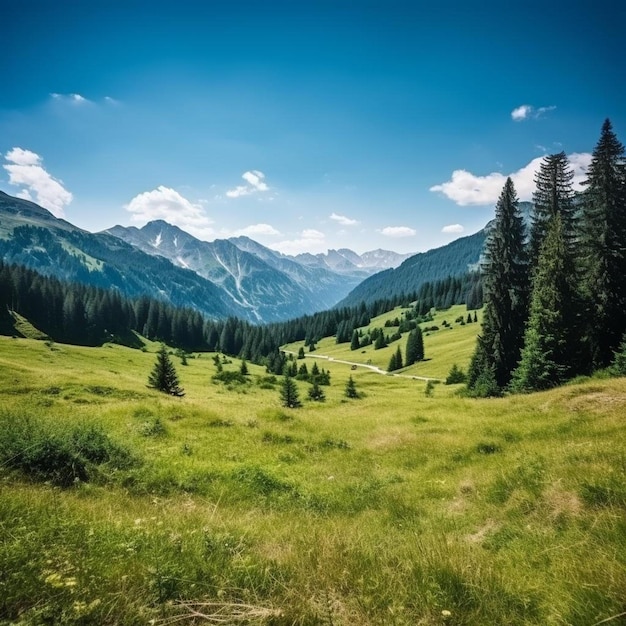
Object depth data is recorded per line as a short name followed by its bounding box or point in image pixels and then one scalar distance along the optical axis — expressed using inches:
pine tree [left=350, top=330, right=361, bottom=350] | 6503.4
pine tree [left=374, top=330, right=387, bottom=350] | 5851.4
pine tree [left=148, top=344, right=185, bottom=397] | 1544.0
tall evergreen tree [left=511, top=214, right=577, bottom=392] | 1234.0
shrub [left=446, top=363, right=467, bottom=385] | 2680.1
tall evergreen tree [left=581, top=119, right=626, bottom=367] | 1330.0
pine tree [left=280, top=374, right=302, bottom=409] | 1491.1
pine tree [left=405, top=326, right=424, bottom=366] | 4262.8
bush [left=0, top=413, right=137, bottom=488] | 332.2
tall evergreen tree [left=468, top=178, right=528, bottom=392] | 1589.6
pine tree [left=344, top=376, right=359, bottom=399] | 2160.4
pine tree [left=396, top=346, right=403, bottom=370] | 4182.8
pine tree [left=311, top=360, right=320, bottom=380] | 3222.7
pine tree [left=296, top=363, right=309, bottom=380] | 3338.6
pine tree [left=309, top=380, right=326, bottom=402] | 1916.5
